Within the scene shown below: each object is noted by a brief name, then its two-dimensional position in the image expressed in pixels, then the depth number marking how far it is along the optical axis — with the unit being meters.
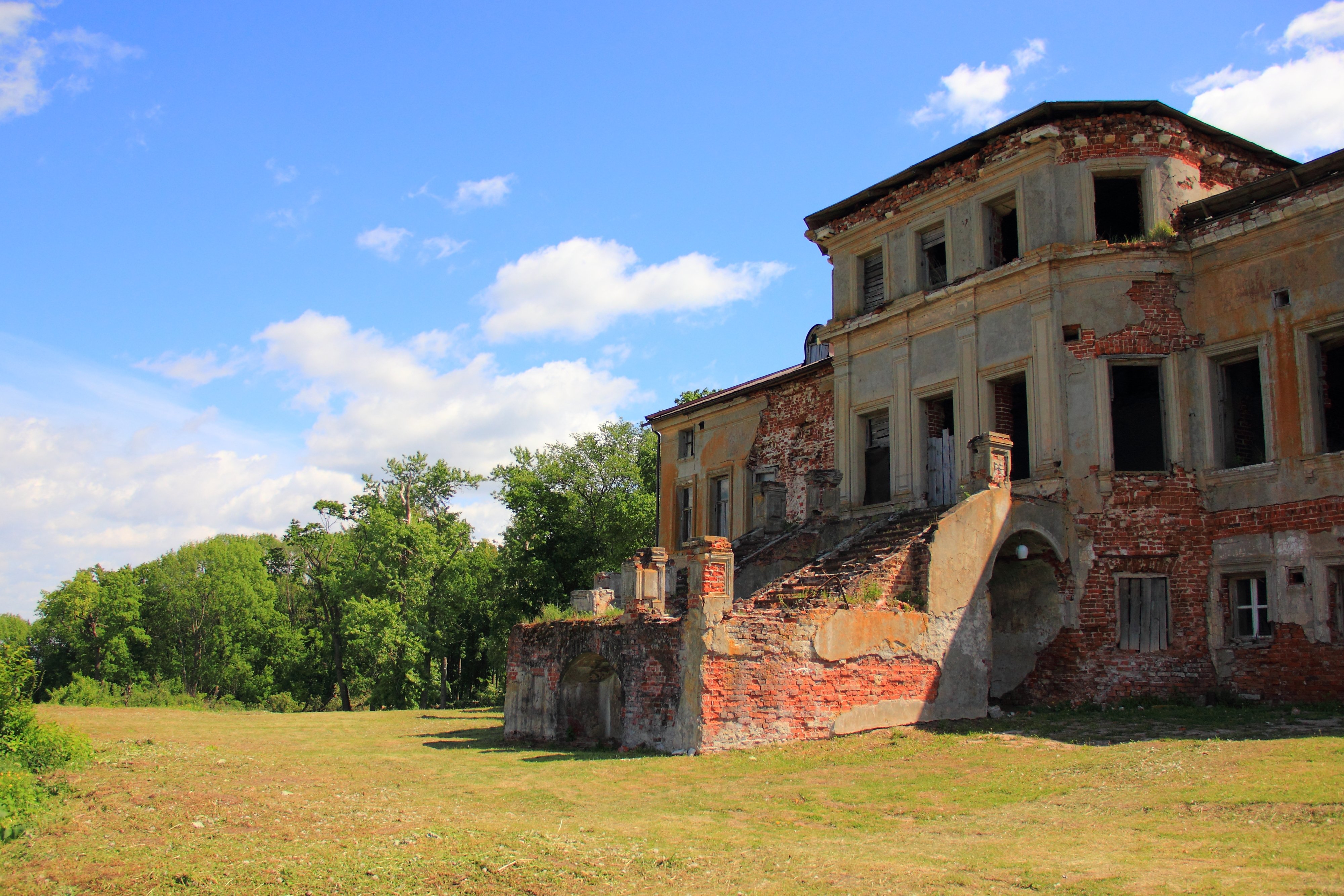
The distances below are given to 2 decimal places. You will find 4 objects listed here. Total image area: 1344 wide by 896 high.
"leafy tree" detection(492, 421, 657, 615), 42.75
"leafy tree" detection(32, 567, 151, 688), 48.81
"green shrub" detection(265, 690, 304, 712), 47.62
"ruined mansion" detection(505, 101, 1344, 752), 15.54
